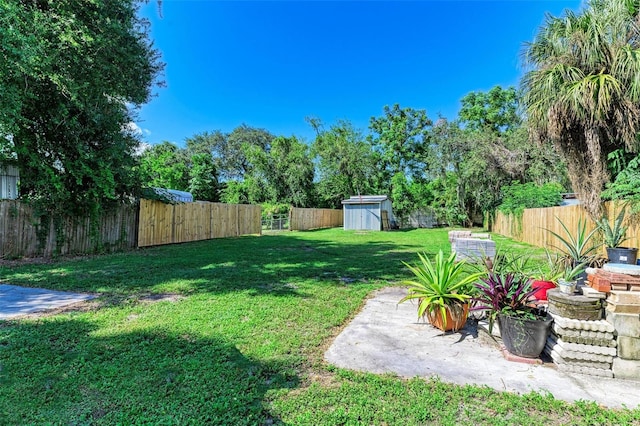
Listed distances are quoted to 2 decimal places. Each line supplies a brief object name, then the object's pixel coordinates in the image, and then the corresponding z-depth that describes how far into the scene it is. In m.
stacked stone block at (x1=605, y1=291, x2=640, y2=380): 2.27
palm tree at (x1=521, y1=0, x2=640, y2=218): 5.58
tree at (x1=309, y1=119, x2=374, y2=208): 25.55
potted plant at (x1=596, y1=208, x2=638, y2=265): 4.83
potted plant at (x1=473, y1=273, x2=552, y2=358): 2.57
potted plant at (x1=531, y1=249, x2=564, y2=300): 3.13
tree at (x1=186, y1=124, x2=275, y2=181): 32.44
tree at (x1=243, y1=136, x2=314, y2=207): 24.94
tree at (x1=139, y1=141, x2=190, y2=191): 23.38
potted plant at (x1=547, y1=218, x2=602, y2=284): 3.66
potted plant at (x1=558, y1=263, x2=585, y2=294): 2.58
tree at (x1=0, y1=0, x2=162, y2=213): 6.22
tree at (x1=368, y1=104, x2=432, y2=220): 28.00
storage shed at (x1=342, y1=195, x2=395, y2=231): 20.50
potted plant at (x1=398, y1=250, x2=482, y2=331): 3.20
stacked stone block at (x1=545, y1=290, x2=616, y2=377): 2.33
